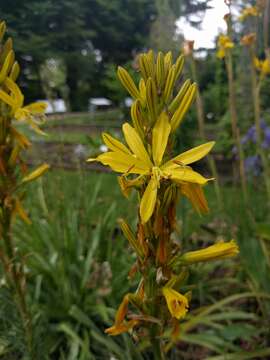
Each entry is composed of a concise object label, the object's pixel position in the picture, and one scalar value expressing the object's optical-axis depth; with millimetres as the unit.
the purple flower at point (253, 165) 858
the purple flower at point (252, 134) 901
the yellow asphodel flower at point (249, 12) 386
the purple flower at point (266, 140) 835
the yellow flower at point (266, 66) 377
